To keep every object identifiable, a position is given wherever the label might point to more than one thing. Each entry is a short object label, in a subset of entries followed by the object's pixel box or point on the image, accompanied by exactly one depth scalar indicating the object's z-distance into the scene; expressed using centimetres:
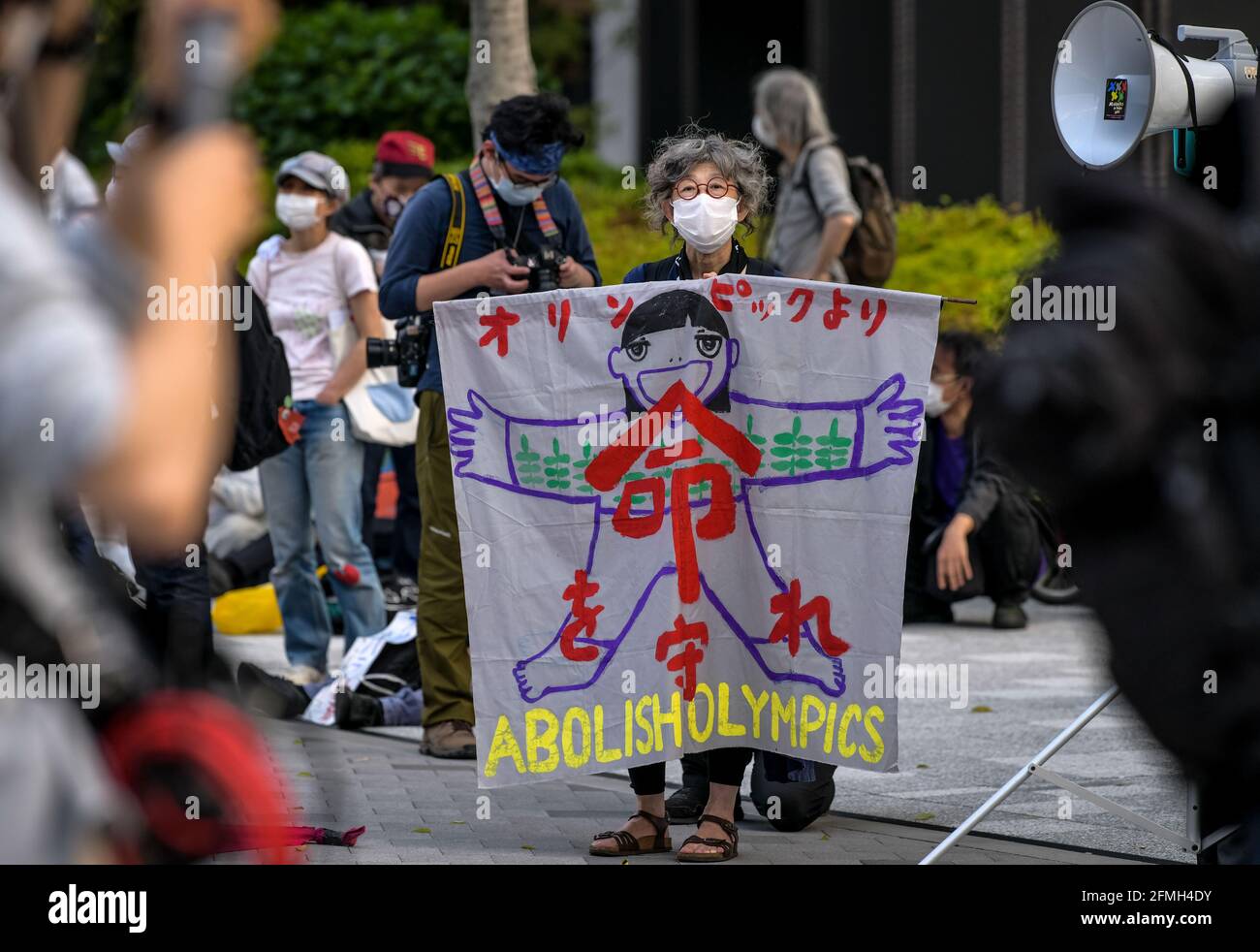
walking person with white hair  1837
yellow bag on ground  1966
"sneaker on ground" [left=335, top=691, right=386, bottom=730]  1495
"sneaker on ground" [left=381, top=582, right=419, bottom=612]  1969
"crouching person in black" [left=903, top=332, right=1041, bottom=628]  1928
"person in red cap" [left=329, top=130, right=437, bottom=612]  1978
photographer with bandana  1303
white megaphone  888
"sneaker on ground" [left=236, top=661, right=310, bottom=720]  1378
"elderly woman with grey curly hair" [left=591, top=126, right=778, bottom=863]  1062
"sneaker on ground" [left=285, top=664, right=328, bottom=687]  1612
